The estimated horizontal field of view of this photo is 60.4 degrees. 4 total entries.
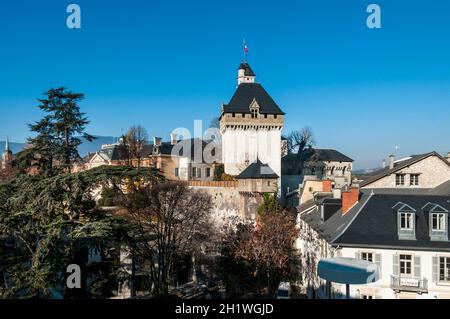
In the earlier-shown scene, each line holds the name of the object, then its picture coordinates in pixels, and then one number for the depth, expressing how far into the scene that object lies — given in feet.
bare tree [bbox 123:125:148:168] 171.22
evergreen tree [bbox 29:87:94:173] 96.89
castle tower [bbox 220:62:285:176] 171.32
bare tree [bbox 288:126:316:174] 233.60
